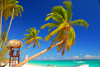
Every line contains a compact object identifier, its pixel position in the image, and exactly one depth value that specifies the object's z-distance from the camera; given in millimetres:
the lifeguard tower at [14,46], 10086
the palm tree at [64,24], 9175
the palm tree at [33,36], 24584
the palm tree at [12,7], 13612
